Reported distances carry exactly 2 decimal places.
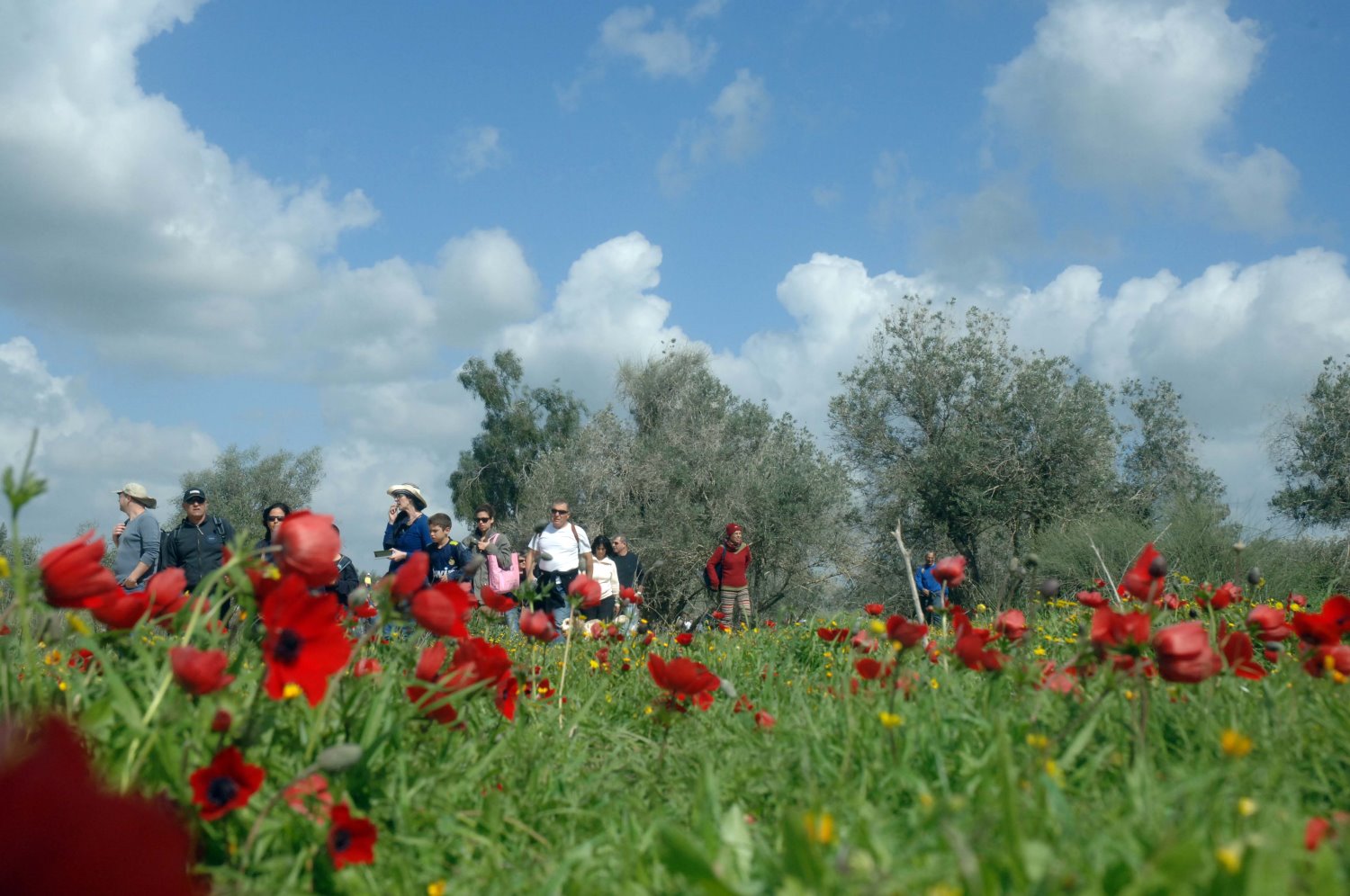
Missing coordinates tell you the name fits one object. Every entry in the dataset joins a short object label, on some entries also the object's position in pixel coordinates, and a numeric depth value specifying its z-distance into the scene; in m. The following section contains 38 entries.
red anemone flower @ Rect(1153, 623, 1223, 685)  1.90
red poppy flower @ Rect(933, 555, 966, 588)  2.87
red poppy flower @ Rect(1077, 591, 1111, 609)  3.01
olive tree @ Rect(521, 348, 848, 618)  26.02
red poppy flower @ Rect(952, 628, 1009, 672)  2.32
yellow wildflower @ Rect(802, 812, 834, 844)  1.33
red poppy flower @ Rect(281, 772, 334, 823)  1.79
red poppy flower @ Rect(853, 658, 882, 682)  2.63
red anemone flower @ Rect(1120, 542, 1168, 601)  2.36
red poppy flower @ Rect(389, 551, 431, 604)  1.94
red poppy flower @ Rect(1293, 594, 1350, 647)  2.37
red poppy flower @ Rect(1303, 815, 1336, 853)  1.40
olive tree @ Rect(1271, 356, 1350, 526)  23.44
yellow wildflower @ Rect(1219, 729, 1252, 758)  1.56
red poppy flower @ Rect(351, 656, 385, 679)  2.43
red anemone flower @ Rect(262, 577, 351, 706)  1.79
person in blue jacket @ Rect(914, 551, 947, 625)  13.15
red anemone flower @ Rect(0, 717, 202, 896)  0.78
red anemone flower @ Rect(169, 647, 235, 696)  1.60
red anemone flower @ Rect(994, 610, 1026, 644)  2.90
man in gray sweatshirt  7.09
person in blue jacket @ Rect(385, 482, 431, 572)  7.56
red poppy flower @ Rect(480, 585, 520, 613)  3.06
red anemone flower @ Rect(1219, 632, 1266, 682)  2.43
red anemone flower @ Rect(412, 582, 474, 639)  1.93
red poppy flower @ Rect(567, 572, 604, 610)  3.21
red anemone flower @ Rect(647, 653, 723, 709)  2.55
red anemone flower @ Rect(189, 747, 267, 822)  1.63
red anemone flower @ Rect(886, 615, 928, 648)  2.37
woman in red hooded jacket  11.17
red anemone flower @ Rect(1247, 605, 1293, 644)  2.52
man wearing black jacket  7.09
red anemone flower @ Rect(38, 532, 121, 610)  1.80
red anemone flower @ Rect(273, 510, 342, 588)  1.88
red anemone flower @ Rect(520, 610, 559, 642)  2.86
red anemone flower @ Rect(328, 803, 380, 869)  1.67
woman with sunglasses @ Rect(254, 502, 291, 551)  6.83
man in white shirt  8.54
